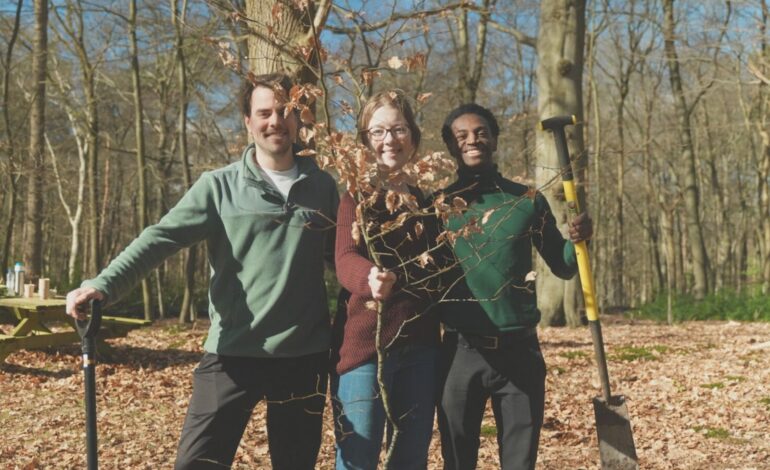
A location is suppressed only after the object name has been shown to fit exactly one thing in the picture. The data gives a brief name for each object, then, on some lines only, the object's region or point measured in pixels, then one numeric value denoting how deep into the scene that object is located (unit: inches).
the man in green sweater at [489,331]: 112.8
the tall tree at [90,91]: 556.4
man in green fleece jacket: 106.0
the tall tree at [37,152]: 441.1
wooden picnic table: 305.6
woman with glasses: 98.8
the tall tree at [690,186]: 730.1
